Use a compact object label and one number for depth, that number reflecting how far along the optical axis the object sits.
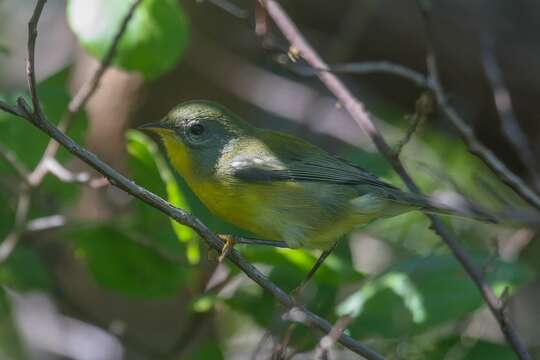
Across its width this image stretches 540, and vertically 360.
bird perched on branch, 7.07
